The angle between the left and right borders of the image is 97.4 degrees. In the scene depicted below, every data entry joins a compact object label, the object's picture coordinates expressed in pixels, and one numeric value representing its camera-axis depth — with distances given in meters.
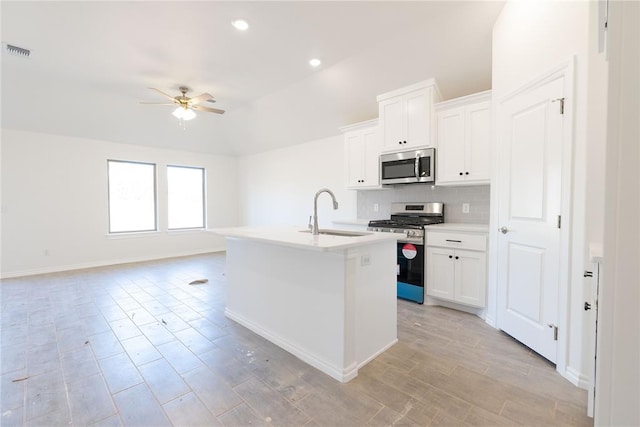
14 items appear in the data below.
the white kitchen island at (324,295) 1.98
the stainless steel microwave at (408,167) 3.46
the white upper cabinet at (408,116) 3.40
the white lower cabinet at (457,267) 2.98
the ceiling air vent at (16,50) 3.09
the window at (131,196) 5.80
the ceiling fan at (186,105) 3.60
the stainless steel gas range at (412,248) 3.38
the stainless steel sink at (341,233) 2.55
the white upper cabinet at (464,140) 3.08
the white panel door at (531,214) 2.10
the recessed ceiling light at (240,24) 2.75
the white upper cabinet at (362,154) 4.12
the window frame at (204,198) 7.10
